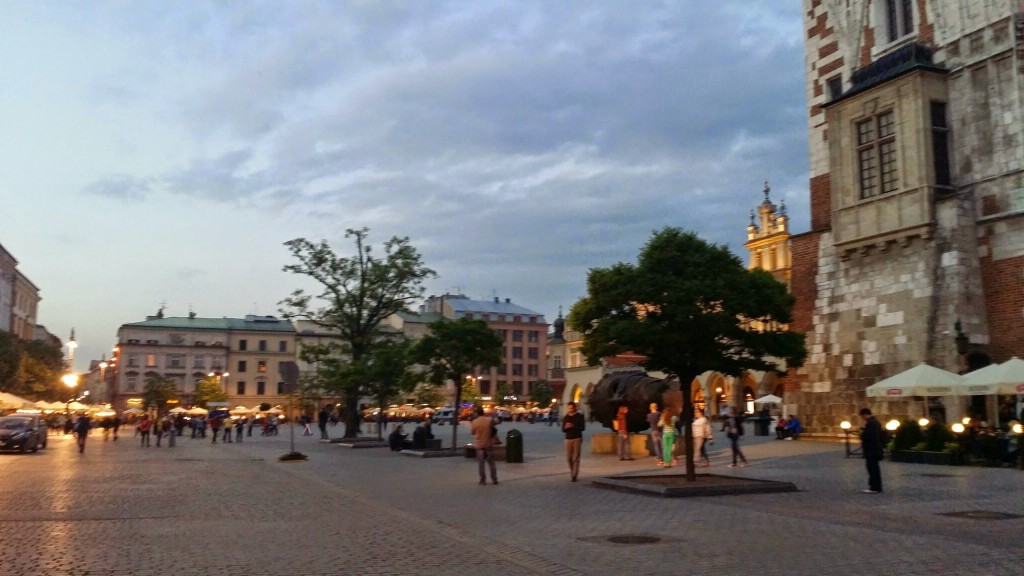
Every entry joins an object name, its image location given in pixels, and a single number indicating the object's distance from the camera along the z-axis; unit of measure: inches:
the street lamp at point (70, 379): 1892.2
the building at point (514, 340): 5233.8
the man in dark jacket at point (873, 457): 629.3
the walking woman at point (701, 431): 910.4
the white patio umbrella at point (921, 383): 897.5
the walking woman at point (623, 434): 1020.5
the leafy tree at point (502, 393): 4675.9
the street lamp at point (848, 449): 974.8
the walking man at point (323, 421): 1851.7
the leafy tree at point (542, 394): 4498.0
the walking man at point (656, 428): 985.5
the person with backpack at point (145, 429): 1670.8
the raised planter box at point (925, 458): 872.3
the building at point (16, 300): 3137.3
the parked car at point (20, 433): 1249.4
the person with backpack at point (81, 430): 1320.1
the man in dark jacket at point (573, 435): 762.2
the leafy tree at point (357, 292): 1662.2
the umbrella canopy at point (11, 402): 1675.0
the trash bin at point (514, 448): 992.5
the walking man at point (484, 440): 746.2
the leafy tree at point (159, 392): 3435.0
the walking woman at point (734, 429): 883.2
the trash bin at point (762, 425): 1596.3
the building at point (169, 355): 4397.1
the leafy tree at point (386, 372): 1489.1
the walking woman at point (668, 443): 912.9
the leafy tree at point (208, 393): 3838.8
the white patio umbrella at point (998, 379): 826.2
